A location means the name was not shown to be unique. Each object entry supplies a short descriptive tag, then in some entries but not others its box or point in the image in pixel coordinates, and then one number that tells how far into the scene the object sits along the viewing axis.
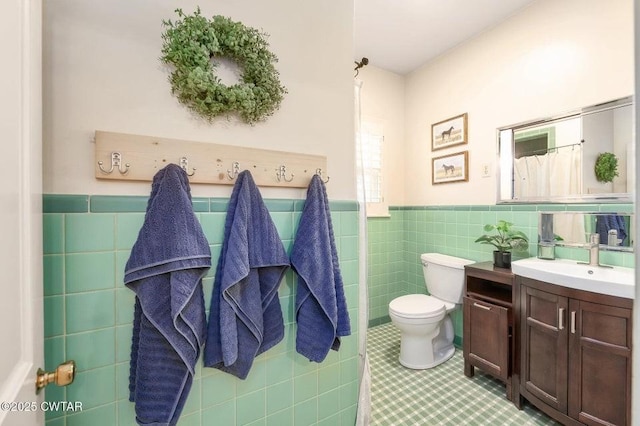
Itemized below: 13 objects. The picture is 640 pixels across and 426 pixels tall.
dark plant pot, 1.85
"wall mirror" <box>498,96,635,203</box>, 1.53
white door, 0.41
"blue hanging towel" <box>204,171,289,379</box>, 0.83
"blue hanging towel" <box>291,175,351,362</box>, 0.98
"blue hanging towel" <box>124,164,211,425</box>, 0.72
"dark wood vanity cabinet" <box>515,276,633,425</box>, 1.21
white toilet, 1.95
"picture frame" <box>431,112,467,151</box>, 2.32
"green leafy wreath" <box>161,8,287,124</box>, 0.80
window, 2.62
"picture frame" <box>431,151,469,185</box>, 2.31
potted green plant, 1.86
